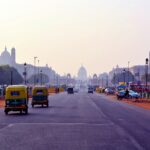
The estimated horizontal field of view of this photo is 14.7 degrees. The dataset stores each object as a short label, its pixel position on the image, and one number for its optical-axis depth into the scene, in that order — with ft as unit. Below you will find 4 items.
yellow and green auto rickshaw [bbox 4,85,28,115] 145.79
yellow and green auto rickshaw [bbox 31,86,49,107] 194.59
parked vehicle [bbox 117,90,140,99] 318.96
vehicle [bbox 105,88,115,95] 483.92
